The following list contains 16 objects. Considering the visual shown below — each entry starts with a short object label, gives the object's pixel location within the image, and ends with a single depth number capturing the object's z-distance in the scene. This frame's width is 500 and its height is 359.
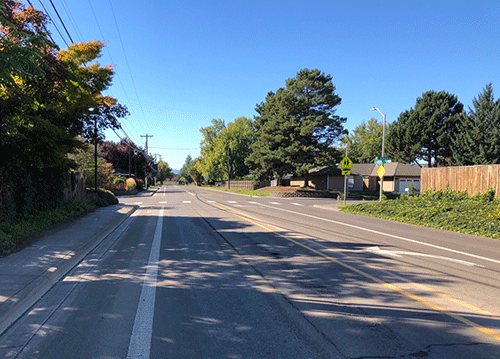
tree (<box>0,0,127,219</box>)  9.48
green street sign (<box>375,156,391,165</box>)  22.28
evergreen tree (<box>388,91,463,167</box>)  45.94
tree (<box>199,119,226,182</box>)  78.38
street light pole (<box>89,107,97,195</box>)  16.14
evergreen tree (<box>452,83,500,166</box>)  40.06
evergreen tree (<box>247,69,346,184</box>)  42.72
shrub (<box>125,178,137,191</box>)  46.44
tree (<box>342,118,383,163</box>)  77.88
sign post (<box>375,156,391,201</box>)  22.28
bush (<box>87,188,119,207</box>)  22.62
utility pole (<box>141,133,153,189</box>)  66.38
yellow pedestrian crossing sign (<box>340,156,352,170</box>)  26.02
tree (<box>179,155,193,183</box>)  179.04
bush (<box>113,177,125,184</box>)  46.86
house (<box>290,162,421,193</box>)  50.47
